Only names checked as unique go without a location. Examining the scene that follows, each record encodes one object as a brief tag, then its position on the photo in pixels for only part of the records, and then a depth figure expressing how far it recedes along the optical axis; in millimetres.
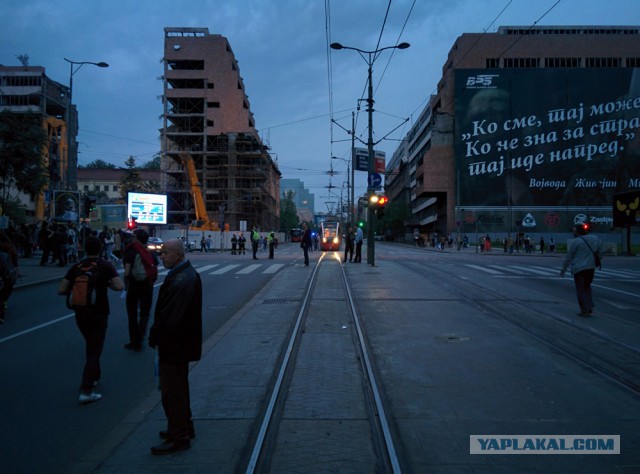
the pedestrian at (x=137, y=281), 8086
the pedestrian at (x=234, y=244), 39059
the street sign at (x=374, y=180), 23672
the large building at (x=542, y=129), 67188
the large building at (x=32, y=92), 70375
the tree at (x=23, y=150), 20344
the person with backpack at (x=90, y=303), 5625
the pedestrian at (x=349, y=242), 28078
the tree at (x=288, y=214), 136450
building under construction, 72438
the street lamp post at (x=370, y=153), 23969
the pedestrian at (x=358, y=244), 25844
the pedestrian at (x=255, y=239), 29969
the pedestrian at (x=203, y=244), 44281
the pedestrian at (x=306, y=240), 24612
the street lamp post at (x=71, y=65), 28906
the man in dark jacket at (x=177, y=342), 4242
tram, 53219
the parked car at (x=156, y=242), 35162
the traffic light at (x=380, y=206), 23562
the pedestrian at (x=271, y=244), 30859
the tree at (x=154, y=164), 134125
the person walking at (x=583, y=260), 10383
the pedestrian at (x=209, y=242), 48506
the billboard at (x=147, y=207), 43406
